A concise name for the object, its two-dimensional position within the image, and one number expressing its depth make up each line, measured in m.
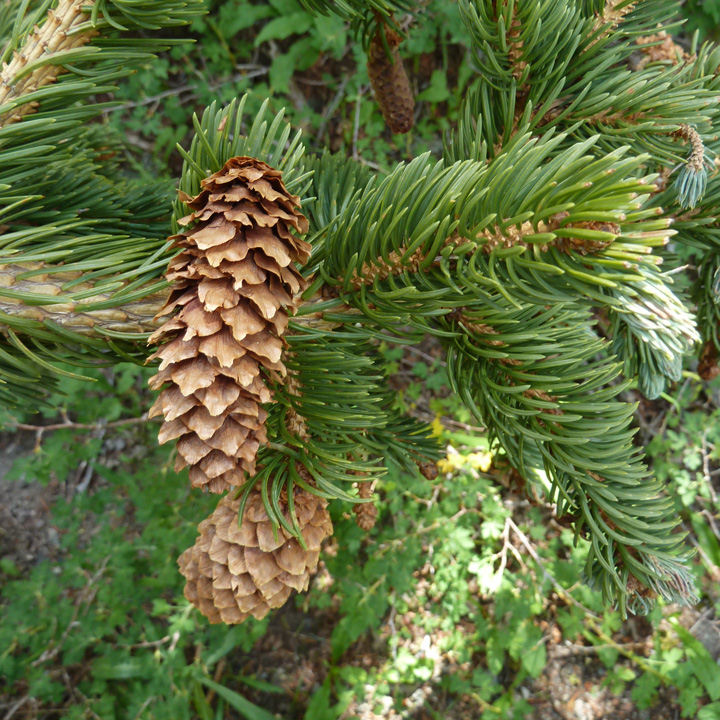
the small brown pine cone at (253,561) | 0.26
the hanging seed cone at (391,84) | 0.33
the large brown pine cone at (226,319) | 0.22
